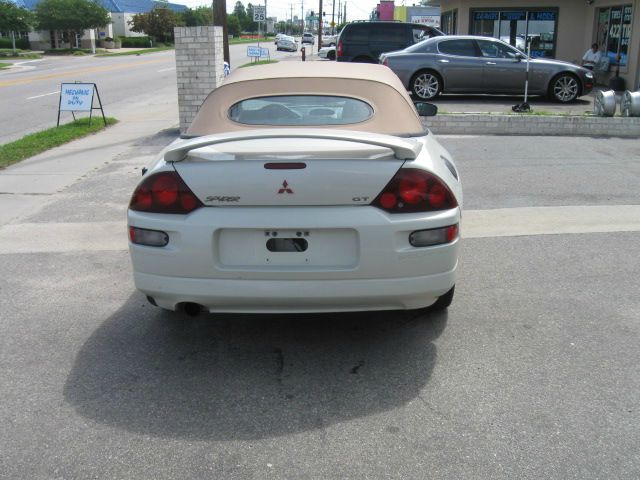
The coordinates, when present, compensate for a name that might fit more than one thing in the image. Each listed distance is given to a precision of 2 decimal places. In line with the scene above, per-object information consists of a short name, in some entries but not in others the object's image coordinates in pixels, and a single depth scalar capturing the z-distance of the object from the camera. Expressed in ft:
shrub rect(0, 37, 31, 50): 217.97
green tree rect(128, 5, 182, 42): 264.52
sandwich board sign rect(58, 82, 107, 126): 48.98
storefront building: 75.72
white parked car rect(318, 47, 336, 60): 111.06
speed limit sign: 117.50
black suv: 73.97
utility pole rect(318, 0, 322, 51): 180.31
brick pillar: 43.16
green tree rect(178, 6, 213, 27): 302.17
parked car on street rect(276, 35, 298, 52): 213.87
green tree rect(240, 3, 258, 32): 502.38
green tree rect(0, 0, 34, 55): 186.50
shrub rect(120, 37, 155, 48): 258.37
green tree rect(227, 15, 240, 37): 388.37
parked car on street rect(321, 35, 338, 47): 202.39
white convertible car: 12.69
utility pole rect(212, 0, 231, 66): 53.82
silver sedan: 56.59
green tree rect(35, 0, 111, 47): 208.85
